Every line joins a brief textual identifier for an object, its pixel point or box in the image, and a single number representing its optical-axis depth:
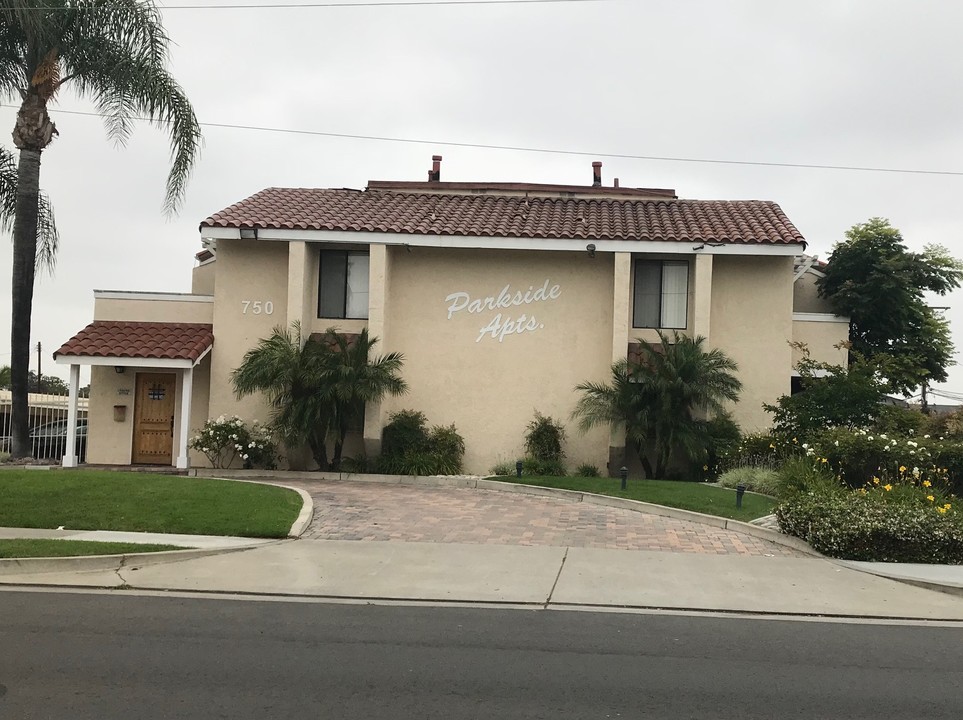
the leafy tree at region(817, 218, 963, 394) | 22.44
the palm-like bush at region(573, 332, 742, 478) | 17.64
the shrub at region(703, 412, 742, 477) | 17.55
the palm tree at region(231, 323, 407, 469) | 17.56
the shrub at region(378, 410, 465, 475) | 18.17
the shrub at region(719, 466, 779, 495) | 15.08
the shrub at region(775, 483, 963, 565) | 10.67
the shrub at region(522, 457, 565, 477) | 18.30
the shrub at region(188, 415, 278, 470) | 18.05
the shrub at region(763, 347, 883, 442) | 16.58
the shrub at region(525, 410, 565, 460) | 18.94
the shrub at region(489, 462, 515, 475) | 18.73
